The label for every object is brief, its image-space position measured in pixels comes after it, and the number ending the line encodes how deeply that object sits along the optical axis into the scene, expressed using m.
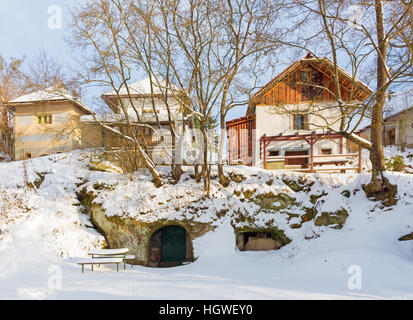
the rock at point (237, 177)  13.32
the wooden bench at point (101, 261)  8.53
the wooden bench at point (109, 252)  9.25
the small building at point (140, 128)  16.63
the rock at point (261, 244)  11.26
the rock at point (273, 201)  11.87
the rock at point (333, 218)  10.36
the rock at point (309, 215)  11.17
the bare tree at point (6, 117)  25.35
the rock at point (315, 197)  11.77
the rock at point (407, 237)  8.32
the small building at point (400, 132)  25.33
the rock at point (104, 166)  15.62
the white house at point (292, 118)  18.03
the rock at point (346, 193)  11.47
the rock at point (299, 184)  12.38
